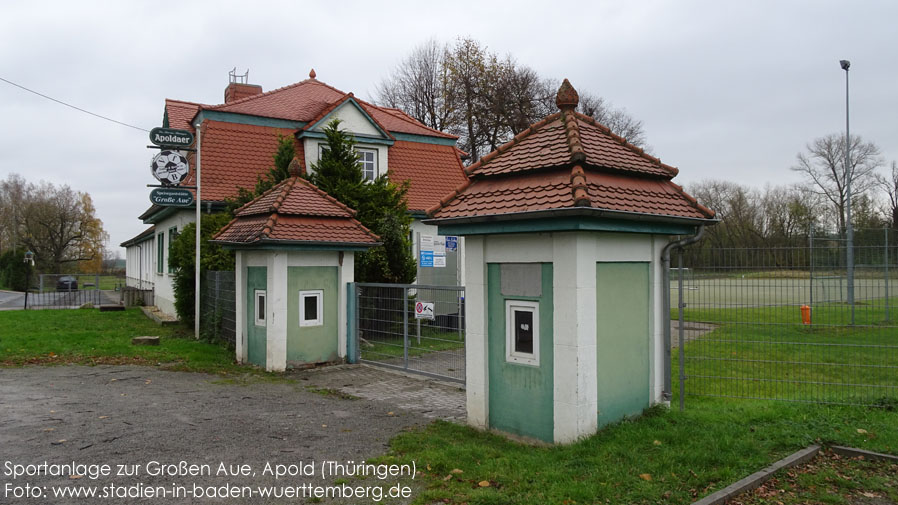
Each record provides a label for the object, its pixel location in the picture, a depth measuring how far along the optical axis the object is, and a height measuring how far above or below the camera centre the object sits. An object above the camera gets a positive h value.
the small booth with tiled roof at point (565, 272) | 6.04 -0.09
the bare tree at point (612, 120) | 41.31 +9.62
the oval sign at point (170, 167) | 16.11 +2.60
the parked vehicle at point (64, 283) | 40.69 -0.95
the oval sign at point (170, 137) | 15.59 +3.29
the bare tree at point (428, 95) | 36.93 +10.29
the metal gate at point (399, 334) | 10.71 -1.25
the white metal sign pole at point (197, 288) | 15.25 -0.50
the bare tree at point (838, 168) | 46.61 +7.07
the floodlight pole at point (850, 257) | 9.26 +0.07
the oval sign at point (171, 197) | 15.75 +1.79
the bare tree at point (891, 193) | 47.16 +5.50
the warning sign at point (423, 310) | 10.53 -0.76
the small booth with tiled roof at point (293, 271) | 11.20 -0.09
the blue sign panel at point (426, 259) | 17.83 +0.18
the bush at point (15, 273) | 46.19 -0.28
